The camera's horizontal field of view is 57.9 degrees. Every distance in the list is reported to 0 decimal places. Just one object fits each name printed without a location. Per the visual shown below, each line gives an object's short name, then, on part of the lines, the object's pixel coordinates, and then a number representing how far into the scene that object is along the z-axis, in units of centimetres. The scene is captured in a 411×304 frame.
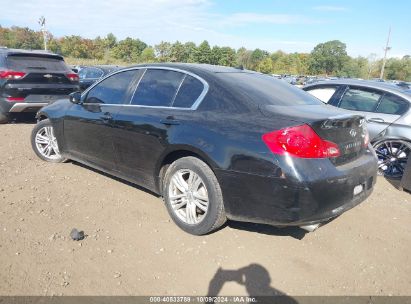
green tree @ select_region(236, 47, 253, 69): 8919
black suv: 769
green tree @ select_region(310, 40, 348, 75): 9025
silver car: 593
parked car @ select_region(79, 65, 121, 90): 1262
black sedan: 303
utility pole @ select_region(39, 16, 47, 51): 4341
